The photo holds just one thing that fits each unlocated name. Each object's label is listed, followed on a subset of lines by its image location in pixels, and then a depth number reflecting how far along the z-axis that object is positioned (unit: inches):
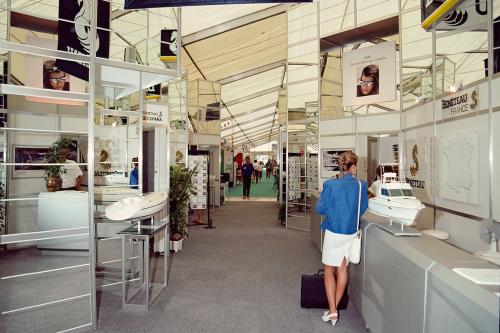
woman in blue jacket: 132.5
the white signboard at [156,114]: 293.6
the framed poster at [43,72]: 258.4
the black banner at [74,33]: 139.1
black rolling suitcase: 148.1
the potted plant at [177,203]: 246.1
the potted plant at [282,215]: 365.1
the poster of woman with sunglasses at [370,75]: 265.4
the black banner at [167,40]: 233.6
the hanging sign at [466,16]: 156.3
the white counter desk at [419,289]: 60.7
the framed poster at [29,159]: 263.4
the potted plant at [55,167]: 241.0
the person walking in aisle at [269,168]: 1073.2
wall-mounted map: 155.9
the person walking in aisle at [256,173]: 959.8
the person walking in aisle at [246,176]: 565.6
